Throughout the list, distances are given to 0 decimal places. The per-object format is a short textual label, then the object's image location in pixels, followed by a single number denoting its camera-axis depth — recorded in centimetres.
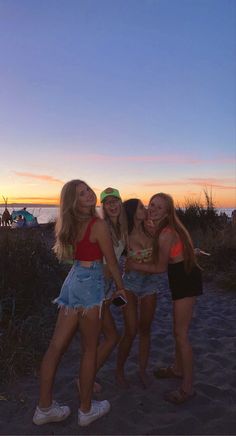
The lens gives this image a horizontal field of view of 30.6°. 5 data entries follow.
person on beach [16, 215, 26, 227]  2162
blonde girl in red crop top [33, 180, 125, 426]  318
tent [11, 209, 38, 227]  2457
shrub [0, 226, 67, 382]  456
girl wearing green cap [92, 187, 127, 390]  376
